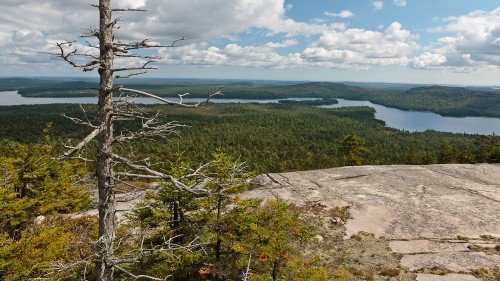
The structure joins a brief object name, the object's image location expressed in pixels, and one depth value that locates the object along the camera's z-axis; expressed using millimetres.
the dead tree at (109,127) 6914
